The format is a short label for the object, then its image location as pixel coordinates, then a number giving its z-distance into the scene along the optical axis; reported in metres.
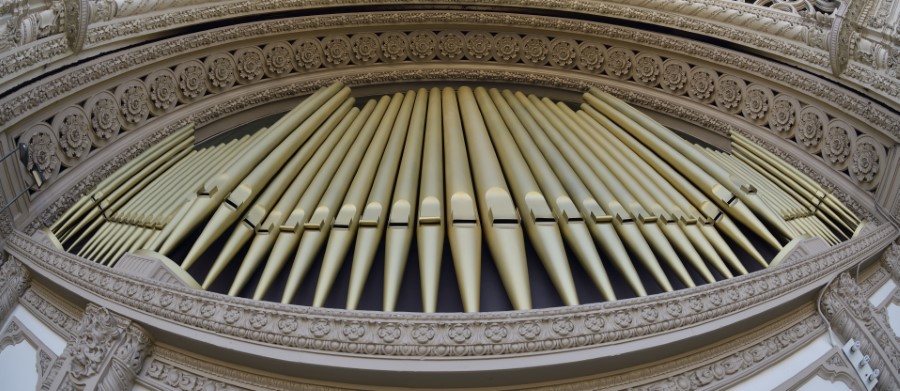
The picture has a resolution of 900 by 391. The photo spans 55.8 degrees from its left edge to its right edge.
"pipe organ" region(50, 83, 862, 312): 4.41
